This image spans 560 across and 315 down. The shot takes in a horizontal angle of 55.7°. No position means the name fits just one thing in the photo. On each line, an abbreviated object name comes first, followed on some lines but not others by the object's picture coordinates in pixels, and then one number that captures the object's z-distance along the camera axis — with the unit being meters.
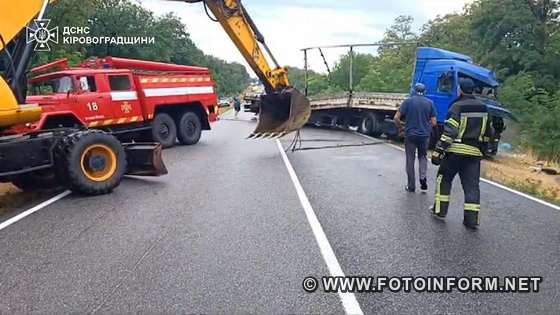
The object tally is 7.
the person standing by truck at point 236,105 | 36.53
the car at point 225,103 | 61.15
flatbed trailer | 18.81
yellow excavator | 7.55
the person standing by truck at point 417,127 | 8.63
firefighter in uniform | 6.38
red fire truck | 11.93
